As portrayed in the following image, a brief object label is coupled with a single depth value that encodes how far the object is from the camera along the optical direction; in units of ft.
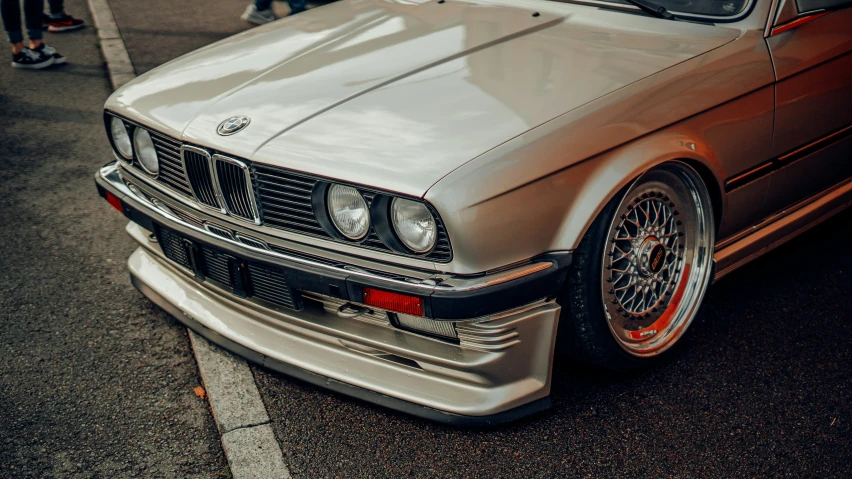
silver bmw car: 6.86
